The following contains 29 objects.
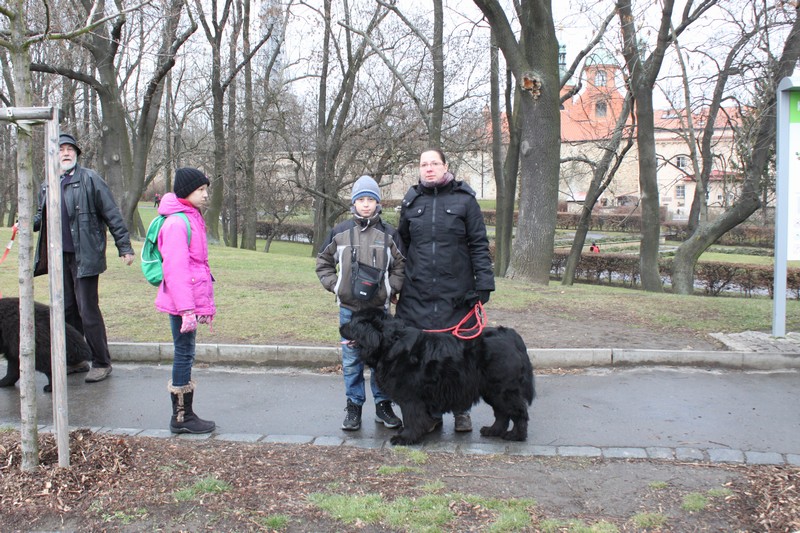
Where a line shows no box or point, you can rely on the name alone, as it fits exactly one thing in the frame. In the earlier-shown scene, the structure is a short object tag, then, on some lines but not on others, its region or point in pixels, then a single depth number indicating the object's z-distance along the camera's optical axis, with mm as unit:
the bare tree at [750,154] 15031
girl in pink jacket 4617
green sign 7559
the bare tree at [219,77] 27031
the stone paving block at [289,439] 4785
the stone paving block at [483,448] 4599
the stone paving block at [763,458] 4312
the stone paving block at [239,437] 4805
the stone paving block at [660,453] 4434
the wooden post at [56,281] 3812
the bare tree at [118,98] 18781
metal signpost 7484
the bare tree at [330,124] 27531
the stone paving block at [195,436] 4863
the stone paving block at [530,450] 4559
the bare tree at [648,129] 18469
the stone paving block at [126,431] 4980
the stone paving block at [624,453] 4453
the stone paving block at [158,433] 4908
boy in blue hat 4848
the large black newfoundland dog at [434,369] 4664
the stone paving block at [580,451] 4512
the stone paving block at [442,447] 4676
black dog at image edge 5969
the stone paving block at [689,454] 4391
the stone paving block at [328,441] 4777
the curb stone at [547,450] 4379
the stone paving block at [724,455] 4362
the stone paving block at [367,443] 4730
